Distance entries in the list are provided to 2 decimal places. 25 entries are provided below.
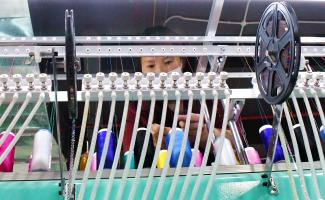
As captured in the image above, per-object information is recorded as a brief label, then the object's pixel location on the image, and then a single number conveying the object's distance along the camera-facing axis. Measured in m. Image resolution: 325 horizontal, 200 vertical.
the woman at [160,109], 1.65
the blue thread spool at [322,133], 1.35
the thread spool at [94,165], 1.25
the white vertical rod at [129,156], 0.98
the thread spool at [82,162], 1.34
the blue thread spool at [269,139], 1.31
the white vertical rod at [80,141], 1.00
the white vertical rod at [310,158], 1.01
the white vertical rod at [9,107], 1.00
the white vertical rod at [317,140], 1.04
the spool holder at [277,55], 0.87
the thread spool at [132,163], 1.27
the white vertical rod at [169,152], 0.99
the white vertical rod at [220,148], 1.00
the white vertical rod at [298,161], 1.03
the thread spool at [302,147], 1.37
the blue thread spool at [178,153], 1.24
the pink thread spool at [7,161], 1.23
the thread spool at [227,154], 1.31
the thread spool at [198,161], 1.28
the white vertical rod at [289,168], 1.06
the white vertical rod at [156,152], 0.98
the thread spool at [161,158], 1.26
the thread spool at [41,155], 1.22
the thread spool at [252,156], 1.33
